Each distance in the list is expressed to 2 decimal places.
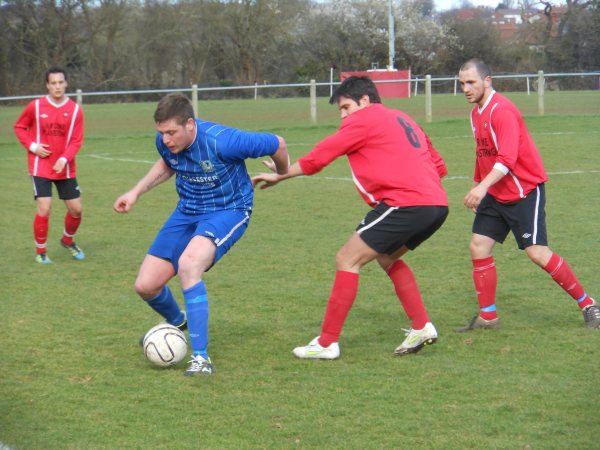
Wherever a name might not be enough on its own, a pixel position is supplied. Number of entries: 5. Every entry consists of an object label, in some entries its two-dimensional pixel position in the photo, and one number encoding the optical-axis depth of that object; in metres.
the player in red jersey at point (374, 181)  10.86
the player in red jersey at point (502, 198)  12.07
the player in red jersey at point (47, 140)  18.19
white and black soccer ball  10.85
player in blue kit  10.79
